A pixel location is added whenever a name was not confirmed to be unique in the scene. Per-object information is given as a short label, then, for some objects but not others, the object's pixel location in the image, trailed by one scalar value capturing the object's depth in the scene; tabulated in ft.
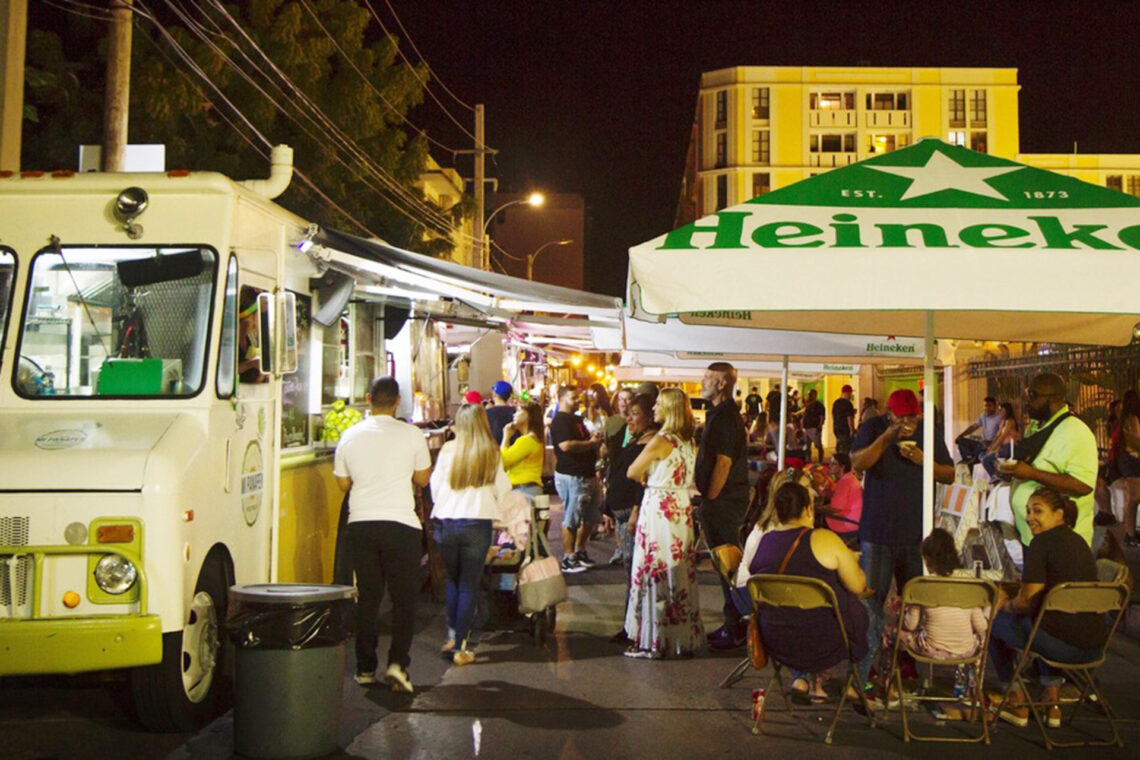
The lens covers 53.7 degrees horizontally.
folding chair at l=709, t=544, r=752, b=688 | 23.55
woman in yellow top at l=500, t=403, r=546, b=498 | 34.12
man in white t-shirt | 22.72
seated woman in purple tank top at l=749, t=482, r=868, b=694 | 19.84
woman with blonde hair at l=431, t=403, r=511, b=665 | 25.35
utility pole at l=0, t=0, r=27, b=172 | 35.50
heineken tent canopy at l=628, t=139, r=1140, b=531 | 16.52
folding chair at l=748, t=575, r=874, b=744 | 19.35
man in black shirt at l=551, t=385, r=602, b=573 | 39.22
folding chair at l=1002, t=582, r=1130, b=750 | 19.42
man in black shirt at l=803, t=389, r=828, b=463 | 75.05
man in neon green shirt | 21.59
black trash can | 18.38
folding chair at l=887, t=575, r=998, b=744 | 19.24
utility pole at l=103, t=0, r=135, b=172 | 40.40
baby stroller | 27.78
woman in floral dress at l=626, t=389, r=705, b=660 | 25.75
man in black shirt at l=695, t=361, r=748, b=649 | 26.27
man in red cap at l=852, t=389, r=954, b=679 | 23.21
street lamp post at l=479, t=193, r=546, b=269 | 96.91
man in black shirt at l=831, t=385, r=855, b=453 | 63.83
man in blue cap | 39.75
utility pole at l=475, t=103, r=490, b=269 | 92.73
